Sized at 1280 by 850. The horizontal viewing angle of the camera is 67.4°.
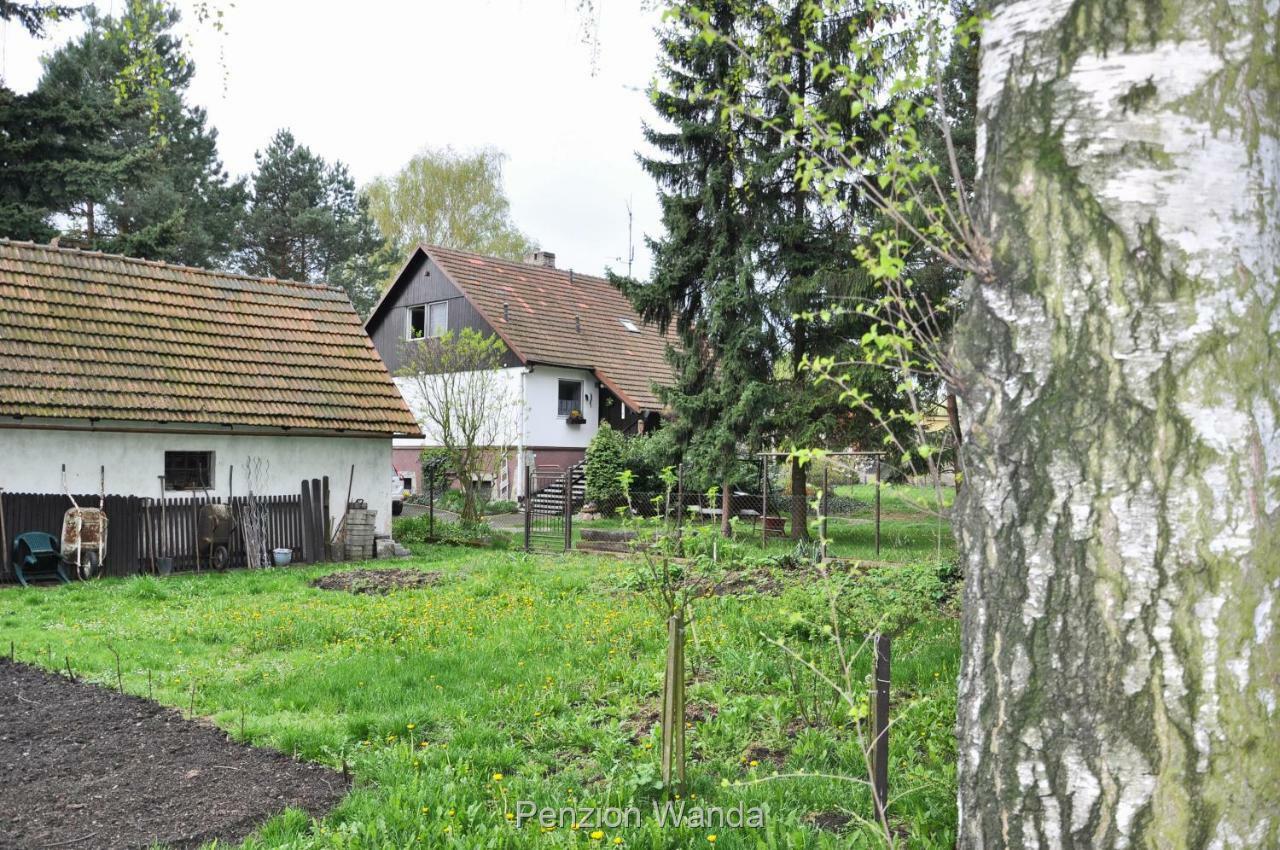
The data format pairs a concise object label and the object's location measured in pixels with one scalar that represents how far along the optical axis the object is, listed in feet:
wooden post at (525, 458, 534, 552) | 56.85
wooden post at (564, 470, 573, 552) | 56.24
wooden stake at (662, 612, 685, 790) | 13.85
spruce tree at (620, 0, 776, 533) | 57.26
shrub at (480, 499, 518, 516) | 87.92
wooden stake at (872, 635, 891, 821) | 11.82
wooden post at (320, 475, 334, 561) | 55.01
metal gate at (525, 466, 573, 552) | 57.11
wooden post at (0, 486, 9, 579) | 44.05
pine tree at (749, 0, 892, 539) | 52.95
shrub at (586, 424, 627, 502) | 82.79
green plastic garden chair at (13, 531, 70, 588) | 44.29
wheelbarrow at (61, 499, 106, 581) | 44.91
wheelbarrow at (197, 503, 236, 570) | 49.52
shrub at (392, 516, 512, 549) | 60.85
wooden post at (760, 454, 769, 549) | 49.42
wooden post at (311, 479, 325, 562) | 54.60
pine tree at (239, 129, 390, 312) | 130.82
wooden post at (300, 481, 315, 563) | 54.13
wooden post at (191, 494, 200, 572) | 49.96
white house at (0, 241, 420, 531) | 47.52
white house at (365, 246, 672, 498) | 95.50
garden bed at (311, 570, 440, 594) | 41.06
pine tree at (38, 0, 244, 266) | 82.02
